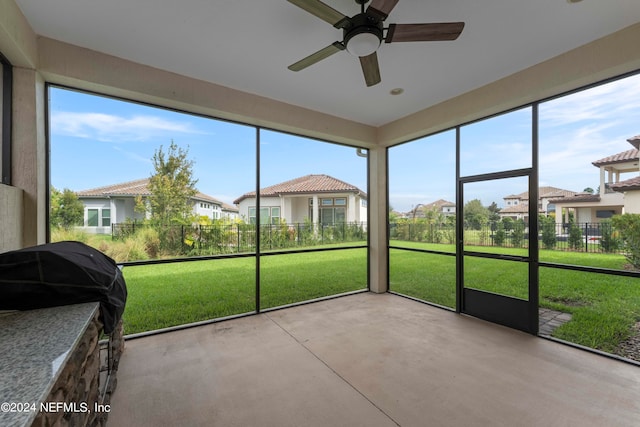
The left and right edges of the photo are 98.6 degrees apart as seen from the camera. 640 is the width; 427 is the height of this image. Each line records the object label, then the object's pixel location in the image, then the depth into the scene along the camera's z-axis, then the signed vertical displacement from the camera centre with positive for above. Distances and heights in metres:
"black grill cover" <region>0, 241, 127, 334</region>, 1.49 -0.38
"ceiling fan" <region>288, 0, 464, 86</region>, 1.76 +1.29
